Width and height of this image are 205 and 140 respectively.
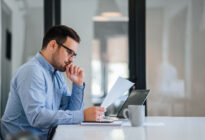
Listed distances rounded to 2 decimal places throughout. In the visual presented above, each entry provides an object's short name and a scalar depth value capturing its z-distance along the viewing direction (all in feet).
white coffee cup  7.72
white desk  6.49
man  7.86
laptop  8.81
